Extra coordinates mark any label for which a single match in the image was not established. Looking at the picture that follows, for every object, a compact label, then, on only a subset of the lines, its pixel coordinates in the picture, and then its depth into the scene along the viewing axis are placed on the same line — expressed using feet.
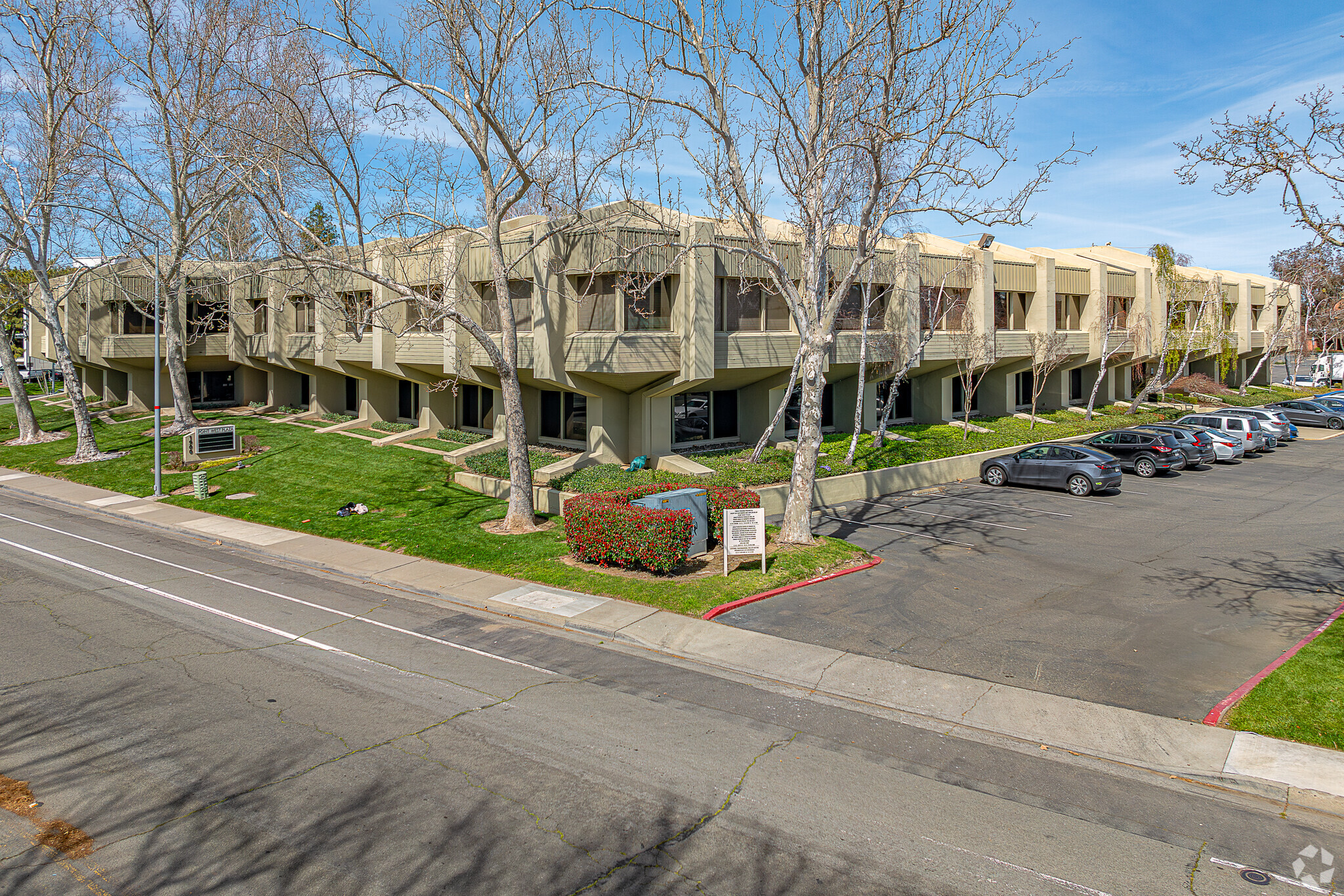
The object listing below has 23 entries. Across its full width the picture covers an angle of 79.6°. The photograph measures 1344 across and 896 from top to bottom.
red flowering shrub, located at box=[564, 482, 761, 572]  49.65
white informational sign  49.80
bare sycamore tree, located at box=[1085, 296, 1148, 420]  126.41
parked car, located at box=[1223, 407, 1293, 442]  116.06
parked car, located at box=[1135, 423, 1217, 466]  96.63
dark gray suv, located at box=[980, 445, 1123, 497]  80.02
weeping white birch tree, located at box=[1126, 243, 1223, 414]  138.82
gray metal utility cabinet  53.42
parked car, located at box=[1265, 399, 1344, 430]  137.90
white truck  210.18
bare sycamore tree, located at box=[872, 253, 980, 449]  96.22
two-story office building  78.33
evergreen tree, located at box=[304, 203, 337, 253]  168.55
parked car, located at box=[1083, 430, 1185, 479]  91.71
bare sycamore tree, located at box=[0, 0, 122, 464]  94.22
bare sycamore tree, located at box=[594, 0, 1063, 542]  49.57
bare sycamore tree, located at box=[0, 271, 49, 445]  103.35
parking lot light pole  78.51
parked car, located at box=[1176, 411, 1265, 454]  108.27
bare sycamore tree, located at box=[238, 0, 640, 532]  56.65
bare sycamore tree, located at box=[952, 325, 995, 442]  106.11
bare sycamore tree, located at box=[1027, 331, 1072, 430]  117.29
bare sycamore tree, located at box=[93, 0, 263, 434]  90.07
